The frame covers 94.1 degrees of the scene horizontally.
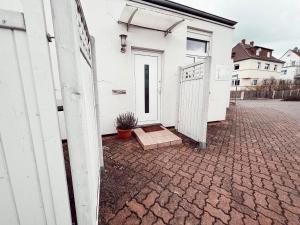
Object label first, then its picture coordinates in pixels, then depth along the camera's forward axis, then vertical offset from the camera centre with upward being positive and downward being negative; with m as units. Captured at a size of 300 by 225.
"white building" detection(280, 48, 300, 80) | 30.02 +5.74
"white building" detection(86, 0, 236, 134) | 3.40 +1.20
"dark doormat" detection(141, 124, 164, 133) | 4.04 -1.06
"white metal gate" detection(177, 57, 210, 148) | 2.98 -0.19
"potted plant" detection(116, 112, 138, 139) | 3.64 -0.85
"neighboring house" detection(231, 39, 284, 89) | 22.28 +4.57
